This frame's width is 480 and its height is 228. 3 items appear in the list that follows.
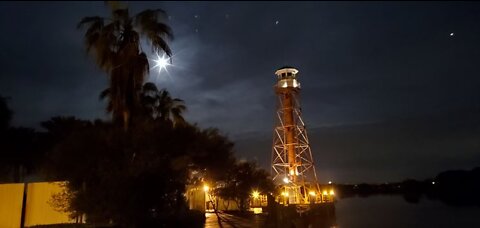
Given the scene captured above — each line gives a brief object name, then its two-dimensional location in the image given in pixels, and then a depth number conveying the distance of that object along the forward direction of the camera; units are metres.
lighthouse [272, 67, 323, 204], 56.47
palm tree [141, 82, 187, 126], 31.43
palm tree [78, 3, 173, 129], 17.72
